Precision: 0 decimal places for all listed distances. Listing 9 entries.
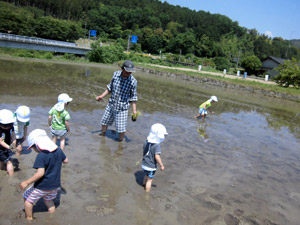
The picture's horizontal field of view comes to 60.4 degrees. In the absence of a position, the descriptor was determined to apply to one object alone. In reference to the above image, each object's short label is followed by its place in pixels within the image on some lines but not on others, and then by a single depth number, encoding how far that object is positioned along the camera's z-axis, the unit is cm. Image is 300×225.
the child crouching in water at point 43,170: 331
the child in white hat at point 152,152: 433
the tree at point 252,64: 4928
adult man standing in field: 616
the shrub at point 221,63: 6278
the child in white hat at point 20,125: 489
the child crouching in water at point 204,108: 1053
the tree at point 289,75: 2683
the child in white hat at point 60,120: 536
